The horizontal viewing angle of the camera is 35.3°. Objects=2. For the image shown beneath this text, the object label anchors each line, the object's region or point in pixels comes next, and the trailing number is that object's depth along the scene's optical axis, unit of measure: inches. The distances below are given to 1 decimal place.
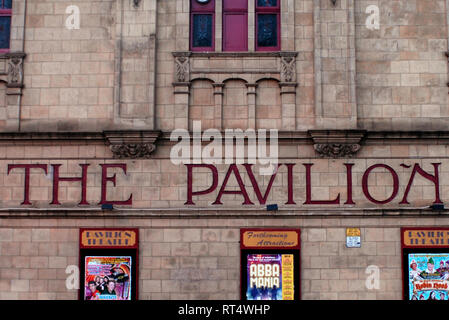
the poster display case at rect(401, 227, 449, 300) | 793.6
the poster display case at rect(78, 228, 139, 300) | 800.9
